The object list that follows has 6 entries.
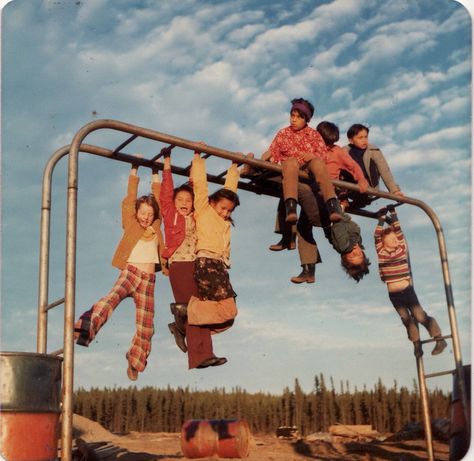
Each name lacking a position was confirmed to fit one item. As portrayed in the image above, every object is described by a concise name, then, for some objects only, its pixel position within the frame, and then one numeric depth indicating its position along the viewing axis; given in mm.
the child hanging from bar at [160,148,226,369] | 6246
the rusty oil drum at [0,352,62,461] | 4422
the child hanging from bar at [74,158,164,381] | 6316
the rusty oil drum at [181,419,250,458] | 10680
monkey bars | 4828
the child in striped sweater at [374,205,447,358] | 8453
